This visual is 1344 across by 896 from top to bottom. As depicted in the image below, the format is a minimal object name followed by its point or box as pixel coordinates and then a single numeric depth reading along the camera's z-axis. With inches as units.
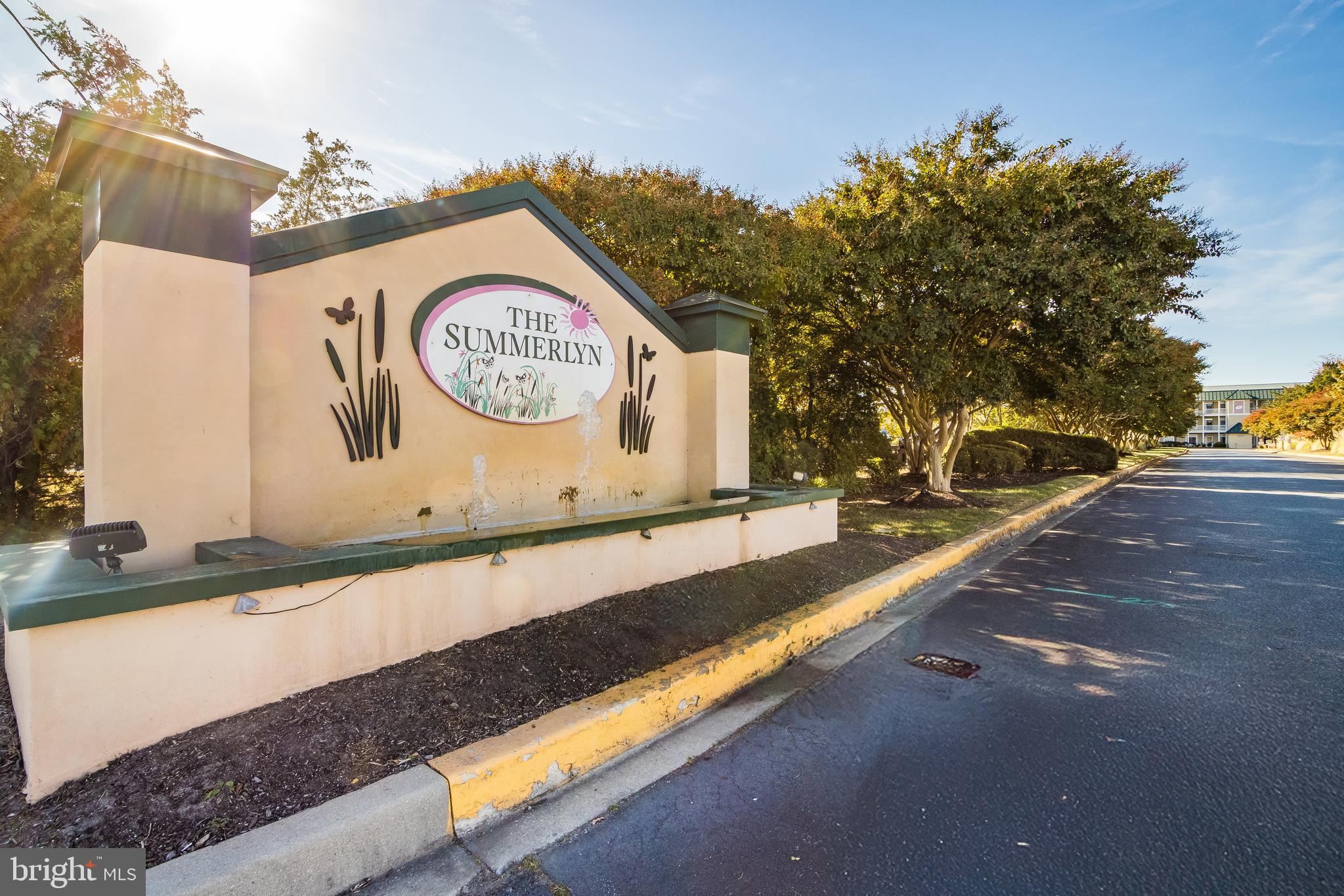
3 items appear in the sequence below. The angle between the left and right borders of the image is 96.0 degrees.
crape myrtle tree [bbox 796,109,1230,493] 387.5
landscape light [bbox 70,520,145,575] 108.4
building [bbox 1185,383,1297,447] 4429.1
